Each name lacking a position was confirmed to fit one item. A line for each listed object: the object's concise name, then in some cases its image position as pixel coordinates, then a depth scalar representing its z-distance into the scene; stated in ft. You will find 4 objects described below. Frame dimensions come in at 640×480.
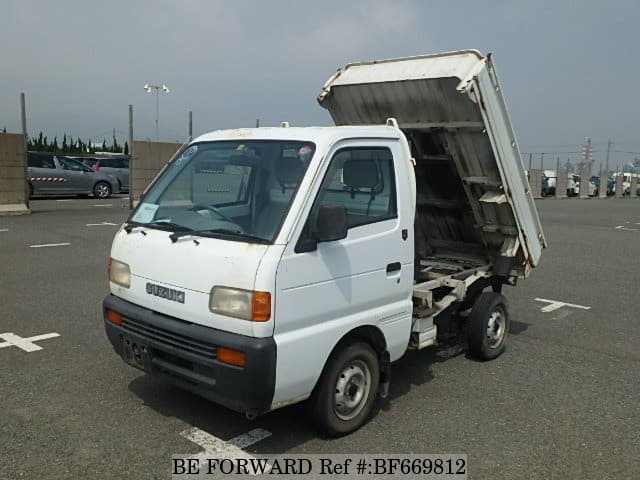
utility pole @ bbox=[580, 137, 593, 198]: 138.31
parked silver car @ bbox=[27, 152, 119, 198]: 65.41
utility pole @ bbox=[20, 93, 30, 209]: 50.42
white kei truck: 11.37
